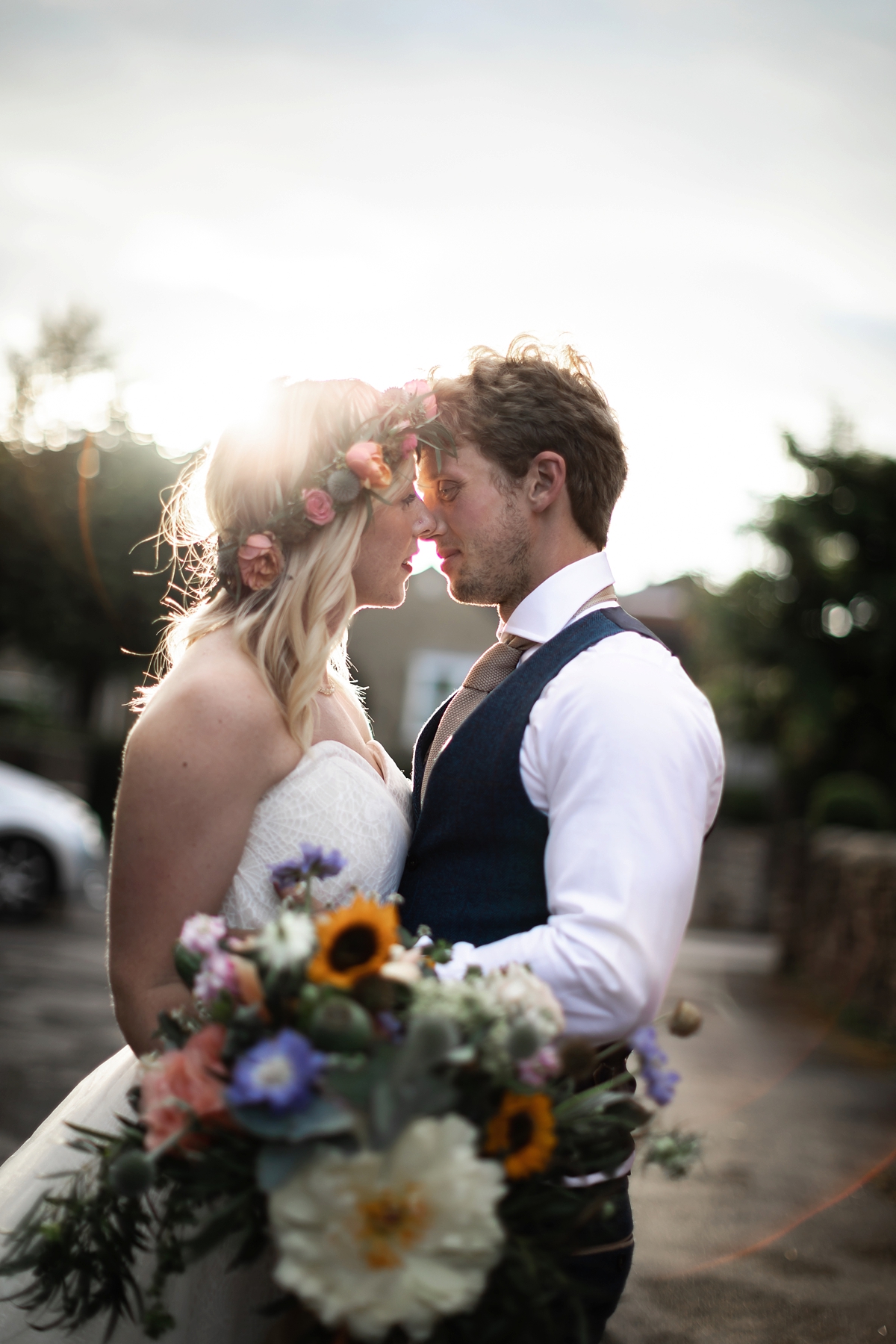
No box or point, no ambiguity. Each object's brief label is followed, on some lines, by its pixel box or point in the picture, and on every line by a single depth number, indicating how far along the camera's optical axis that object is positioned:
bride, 2.11
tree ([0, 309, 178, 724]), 17.80
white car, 11.30
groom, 1.87
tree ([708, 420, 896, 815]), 20.42
